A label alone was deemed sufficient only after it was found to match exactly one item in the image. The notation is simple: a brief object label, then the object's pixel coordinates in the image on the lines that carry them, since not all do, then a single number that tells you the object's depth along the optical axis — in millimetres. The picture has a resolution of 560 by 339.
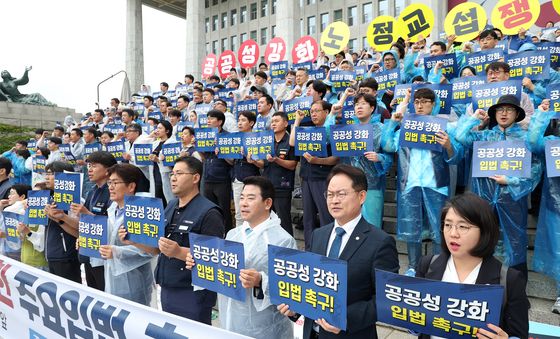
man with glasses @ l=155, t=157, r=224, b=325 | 3223
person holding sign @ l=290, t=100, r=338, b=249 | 5160
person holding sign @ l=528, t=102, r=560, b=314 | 3998
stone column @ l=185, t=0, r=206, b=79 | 29641
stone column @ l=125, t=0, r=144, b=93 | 35000
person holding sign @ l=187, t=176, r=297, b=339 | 2891
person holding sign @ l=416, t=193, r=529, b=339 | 1937
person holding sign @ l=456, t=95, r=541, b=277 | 3965
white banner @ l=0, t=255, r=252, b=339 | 2518
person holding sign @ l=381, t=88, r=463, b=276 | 4523
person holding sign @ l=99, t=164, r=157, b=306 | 3557
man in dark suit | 2309
